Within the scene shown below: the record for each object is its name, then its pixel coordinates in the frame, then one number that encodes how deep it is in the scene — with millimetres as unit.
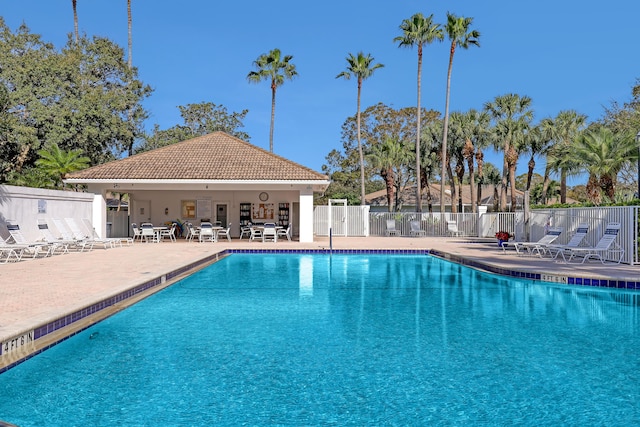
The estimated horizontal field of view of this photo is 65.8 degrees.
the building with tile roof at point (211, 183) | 20547
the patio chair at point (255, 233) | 21797
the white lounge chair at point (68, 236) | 15992
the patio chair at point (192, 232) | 21623
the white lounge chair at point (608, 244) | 12352
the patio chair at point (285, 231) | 22088
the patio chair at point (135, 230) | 20692
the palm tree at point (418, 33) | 31719
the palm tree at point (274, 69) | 34000
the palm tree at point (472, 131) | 35500
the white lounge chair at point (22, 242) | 13516
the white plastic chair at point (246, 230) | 22869
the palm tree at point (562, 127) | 32500
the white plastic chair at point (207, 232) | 20500
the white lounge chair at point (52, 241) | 14906
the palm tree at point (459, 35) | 30797
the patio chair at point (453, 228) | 27703
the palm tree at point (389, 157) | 35781
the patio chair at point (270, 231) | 21250
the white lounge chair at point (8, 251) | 12698
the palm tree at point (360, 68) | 33844
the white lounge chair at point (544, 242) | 14378
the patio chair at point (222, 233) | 21598
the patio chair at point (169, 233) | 21048
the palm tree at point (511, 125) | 33719
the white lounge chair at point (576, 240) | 13355
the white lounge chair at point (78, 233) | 16572
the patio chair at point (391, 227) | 28078
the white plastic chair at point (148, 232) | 20453
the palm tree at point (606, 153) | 16734
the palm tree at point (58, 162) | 25438
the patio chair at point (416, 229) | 27412
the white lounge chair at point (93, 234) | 17750
